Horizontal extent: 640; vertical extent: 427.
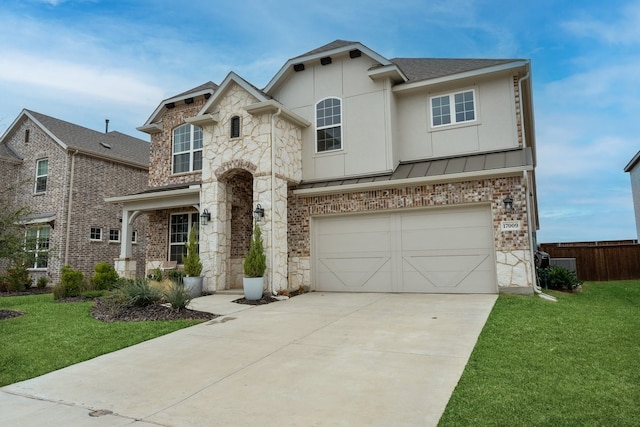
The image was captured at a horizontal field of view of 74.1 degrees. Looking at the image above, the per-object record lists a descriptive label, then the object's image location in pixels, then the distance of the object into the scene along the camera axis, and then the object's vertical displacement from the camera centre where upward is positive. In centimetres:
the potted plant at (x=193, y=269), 1206 -44
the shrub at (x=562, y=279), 1200 -94
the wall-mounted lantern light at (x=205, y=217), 1289 +111
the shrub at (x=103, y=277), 1368 -71
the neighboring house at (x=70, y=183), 1842 +336
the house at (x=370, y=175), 1088 +214
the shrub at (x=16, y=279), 1678 -86
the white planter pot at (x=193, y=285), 1199 -88
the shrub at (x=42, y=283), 1772 -110
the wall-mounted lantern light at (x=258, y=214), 1195 +108
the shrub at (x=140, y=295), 944 -89
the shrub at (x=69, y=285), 1214 -85
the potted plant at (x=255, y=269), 1091 -44
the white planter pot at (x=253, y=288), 1090 -91
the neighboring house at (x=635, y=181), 2325 +358
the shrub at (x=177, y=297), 909 -94
